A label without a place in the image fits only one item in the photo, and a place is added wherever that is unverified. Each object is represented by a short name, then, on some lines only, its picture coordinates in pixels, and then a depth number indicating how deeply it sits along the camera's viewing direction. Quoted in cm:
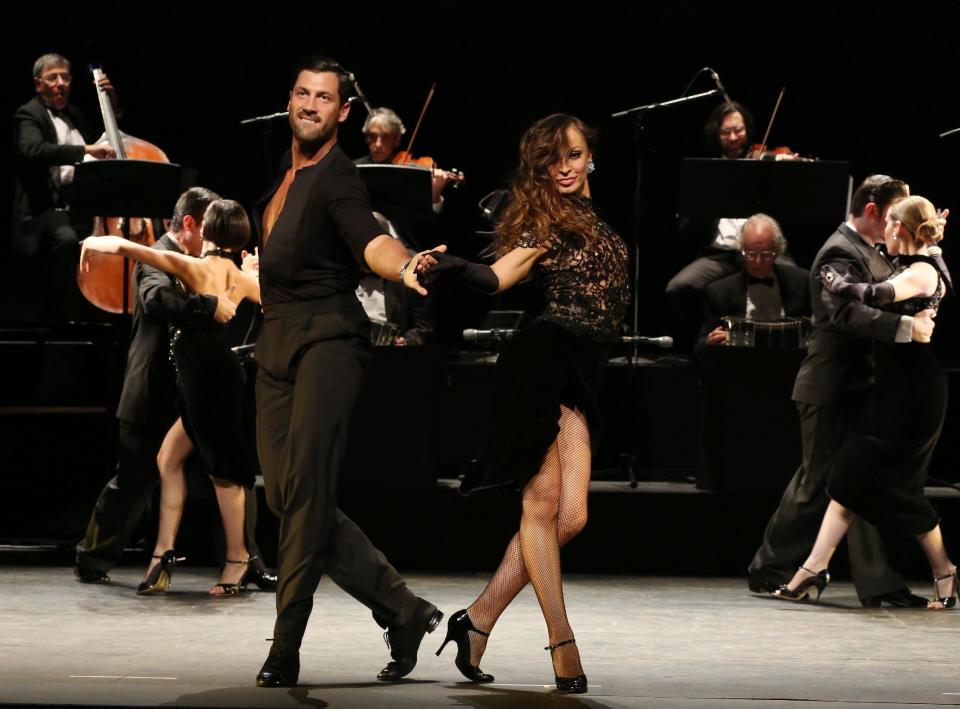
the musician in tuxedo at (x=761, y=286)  1446
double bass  1382
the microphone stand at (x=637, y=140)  1422
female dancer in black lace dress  784
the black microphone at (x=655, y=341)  1313
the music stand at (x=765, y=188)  1365
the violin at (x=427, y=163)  1560
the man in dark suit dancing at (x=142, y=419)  1135
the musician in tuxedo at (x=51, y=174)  1513
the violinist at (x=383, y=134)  1538
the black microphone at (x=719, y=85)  1531
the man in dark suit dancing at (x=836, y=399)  1116
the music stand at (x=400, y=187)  1344
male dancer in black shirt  765
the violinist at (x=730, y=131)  1520
